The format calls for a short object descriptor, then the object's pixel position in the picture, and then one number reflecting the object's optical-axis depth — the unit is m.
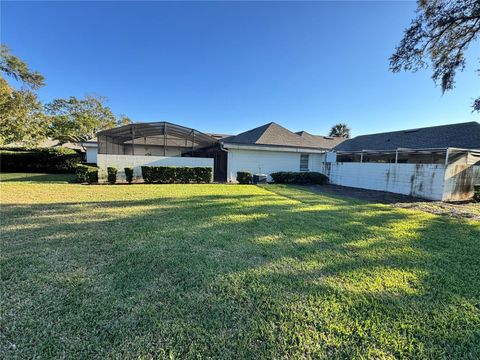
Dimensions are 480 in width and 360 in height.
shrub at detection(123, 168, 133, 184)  12.18
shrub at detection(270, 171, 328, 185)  14.56
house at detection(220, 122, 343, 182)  14.98
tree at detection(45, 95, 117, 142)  27.84
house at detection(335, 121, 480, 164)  12.75
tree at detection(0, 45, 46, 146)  16.88
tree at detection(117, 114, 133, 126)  35.65
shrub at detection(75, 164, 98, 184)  11.48
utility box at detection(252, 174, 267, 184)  14.49
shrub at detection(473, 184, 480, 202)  9.53
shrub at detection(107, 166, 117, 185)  11.85
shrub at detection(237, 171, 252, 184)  13.67
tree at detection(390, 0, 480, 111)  8.48
